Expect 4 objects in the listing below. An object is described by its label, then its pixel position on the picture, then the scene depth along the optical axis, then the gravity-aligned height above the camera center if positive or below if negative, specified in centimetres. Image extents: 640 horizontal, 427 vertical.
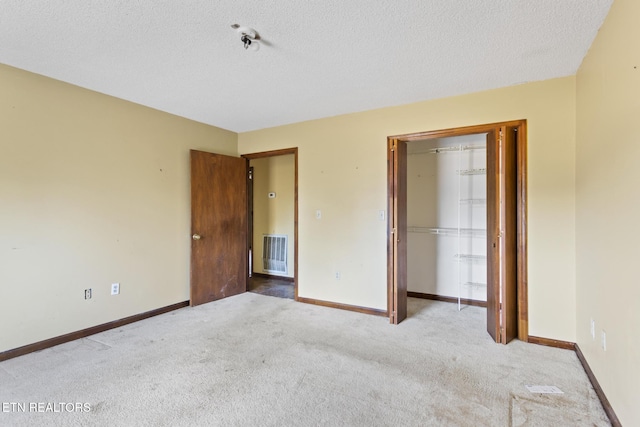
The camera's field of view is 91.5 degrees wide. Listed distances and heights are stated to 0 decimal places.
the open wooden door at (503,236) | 279 -20
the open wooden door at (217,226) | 396 -17
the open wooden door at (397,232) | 336 -20
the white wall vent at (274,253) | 543 -71
